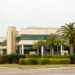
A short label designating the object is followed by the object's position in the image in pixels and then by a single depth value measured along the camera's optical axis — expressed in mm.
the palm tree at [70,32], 39501
